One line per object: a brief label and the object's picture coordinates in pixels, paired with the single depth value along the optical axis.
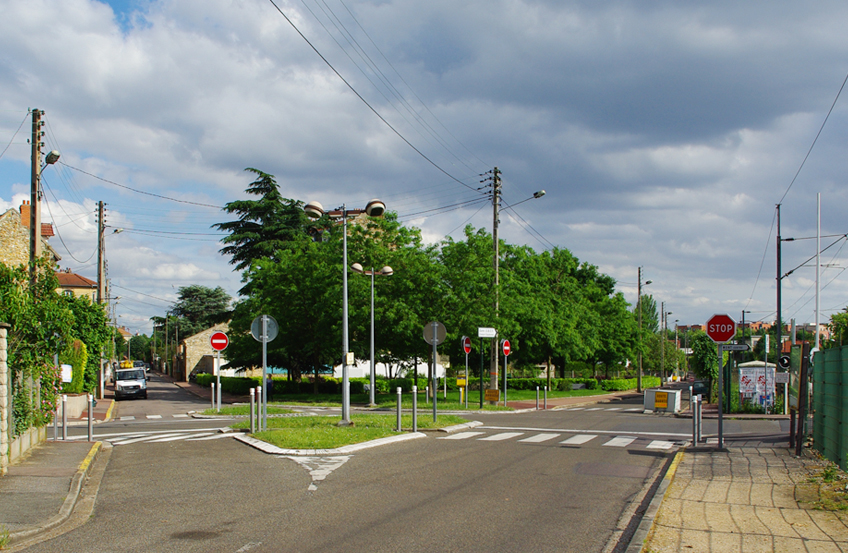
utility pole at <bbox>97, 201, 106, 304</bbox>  39.94
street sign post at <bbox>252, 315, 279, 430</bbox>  15.43
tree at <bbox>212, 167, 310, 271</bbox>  46.31
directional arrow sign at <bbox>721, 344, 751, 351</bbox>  13.74
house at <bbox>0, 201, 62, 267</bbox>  42.34
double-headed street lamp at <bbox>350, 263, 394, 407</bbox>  24.52
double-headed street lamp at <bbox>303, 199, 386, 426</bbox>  15.94
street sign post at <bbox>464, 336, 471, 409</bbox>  26.69
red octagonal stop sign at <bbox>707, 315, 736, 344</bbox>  13.09
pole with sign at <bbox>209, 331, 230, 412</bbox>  22.98
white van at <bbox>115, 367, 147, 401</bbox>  41.31
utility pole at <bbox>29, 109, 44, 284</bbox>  22.39
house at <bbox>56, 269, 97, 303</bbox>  87.38
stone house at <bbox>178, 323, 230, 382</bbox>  73.75
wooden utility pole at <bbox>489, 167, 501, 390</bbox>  32.71
